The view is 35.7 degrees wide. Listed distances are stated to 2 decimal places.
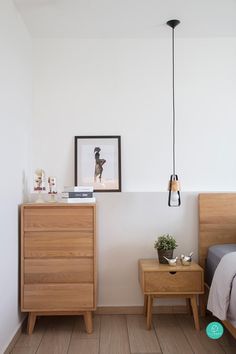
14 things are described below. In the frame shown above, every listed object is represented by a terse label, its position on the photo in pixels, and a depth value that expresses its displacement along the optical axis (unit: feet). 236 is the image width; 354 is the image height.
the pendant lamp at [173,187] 9.68
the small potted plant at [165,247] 9.77
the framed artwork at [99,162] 10.71
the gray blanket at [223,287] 7.59
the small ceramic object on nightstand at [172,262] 9.55
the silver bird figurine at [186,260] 9.61
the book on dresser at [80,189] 9.57
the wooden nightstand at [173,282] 9.21
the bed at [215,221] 10.34
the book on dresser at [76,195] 9.48
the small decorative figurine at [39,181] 9.73
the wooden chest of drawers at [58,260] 8.98
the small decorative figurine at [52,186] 9.85
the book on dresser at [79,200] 9.43
